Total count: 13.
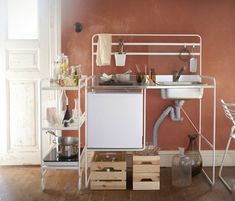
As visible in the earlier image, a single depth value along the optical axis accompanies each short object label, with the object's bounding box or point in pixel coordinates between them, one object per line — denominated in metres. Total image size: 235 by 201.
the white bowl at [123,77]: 3.76
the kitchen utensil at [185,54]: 4.09
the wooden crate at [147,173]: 3.51
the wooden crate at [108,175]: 3.51
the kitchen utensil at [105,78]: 3.70
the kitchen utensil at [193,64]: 4.05
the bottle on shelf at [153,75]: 3.91
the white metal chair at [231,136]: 3.50
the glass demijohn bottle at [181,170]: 3.65
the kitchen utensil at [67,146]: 3.47
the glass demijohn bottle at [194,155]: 3.83
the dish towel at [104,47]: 3.91
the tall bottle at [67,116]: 3.46
